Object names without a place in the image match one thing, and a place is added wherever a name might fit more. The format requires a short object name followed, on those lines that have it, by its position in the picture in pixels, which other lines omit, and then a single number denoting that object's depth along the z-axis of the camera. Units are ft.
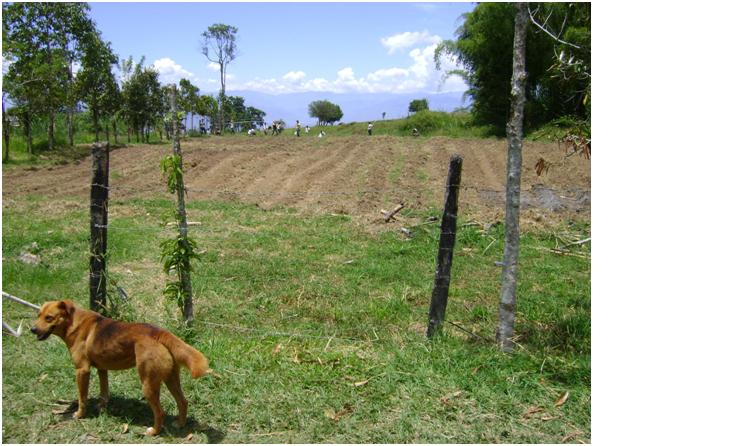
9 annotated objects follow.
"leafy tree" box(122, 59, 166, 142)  87.86
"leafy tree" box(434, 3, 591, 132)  78.43
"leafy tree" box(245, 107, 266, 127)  203.41
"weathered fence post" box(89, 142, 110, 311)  15.81
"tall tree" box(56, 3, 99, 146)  67.10
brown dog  11.00
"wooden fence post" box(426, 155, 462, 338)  15.44
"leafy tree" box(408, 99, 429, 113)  185.06
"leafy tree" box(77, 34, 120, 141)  74.08
